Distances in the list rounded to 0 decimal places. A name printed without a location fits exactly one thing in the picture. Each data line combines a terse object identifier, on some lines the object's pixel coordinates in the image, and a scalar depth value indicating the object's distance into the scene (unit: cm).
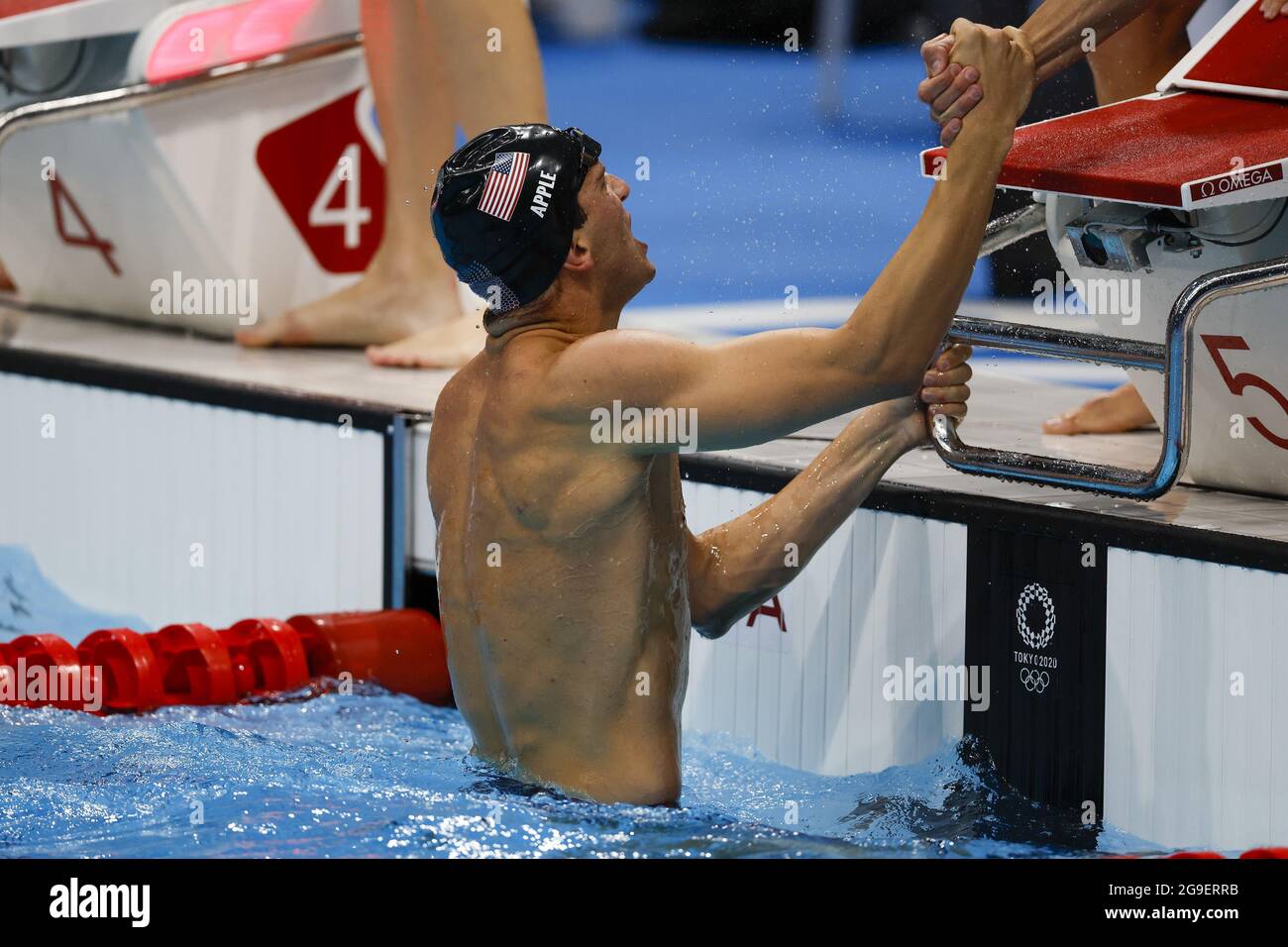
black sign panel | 575
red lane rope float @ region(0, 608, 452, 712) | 674
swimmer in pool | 443
